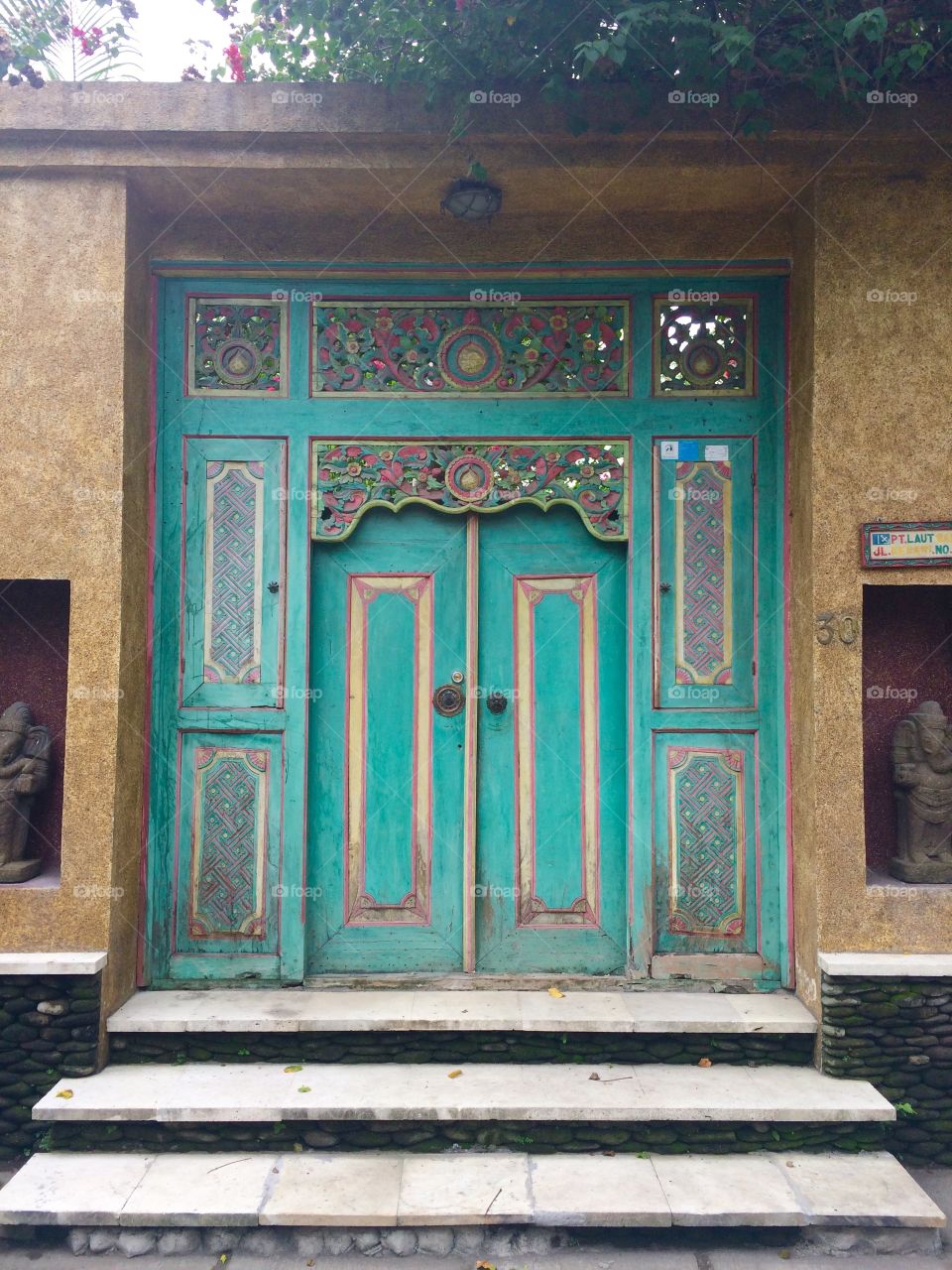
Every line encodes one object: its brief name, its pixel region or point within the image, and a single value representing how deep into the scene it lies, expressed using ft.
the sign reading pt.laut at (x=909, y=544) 12.56
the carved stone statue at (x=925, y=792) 12.89
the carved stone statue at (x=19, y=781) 12.92
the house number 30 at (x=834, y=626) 12.64
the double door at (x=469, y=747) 13.99
